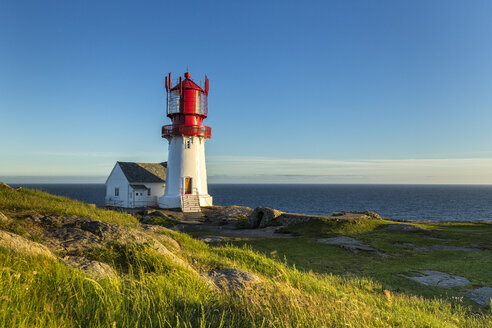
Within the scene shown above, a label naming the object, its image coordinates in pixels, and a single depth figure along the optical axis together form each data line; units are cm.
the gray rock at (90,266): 486
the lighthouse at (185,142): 3962
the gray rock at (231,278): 543
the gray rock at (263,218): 2595
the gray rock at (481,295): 851
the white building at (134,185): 4431
